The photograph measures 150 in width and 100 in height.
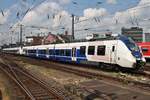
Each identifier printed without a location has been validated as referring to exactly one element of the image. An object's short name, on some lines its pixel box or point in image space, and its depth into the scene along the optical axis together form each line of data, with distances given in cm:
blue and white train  1222
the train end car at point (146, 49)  2140
